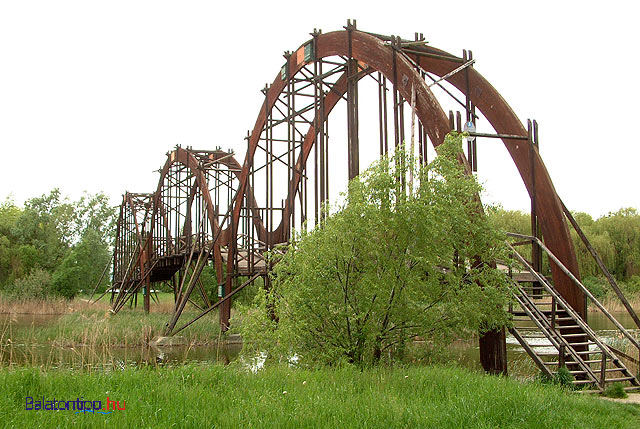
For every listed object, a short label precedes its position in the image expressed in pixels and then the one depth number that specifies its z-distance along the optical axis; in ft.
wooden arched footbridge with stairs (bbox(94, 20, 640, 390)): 39.09
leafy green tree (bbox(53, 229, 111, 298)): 148.23
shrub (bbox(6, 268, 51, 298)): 137.80
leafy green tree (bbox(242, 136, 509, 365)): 32.45
